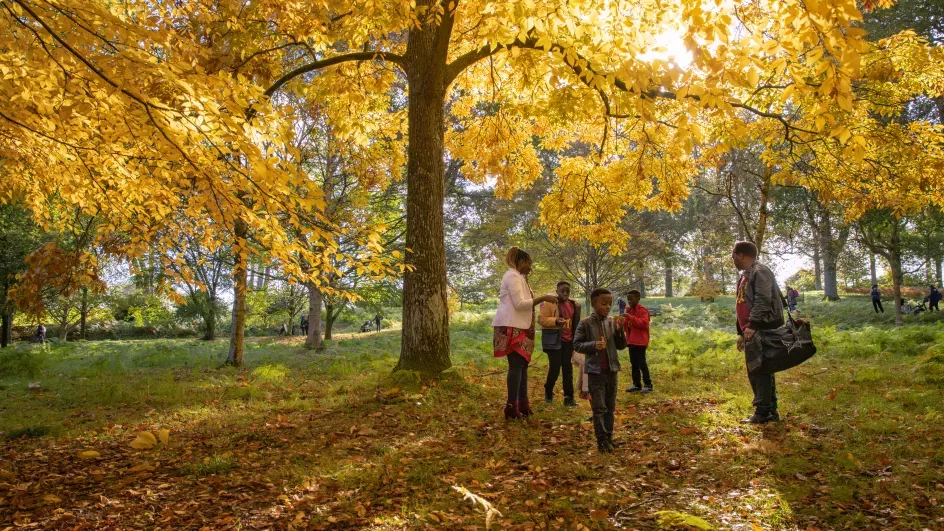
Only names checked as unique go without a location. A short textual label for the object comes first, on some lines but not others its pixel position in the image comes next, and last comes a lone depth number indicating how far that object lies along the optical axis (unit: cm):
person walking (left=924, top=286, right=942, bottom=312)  1939
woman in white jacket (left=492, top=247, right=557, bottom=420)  554
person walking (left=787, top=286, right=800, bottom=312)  2370
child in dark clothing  469
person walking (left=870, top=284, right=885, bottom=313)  2073
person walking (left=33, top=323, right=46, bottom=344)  2413
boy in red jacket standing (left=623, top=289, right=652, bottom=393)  789
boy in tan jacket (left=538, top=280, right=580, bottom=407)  681
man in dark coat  511
